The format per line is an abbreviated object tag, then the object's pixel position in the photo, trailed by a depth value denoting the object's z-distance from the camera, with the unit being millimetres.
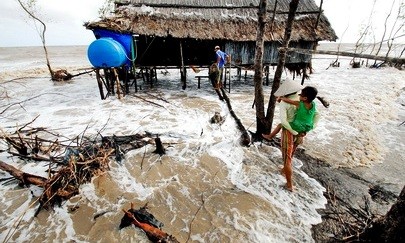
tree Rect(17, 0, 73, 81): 15294
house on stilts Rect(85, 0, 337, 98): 10375
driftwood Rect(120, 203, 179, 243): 3184
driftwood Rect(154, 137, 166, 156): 5424
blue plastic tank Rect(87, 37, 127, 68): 9258
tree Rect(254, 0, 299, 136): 5219
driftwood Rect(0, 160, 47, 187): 4215
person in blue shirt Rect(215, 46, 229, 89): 10836
